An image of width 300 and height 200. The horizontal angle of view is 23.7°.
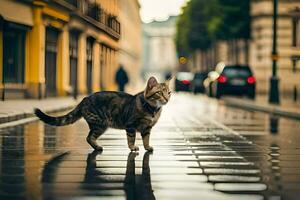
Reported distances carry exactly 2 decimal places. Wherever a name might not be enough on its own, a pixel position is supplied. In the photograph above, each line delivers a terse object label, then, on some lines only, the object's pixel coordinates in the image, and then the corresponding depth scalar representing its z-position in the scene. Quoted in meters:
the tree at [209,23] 53.22
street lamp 29.13
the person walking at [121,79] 37.56
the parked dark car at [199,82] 55.71
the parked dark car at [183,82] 62.71
